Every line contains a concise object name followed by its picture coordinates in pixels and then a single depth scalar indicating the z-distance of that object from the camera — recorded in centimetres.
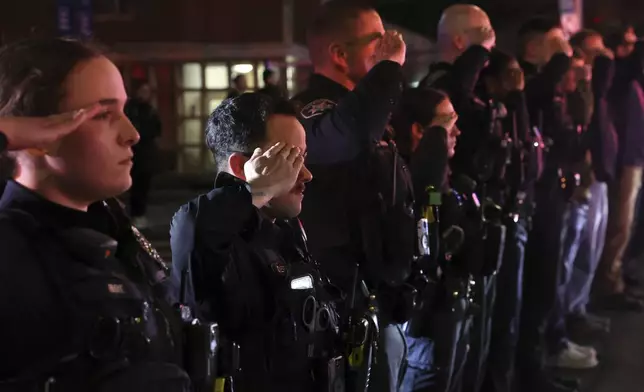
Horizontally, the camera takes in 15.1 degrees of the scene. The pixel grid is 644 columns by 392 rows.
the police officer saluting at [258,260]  422
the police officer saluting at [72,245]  379
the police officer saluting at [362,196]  472
